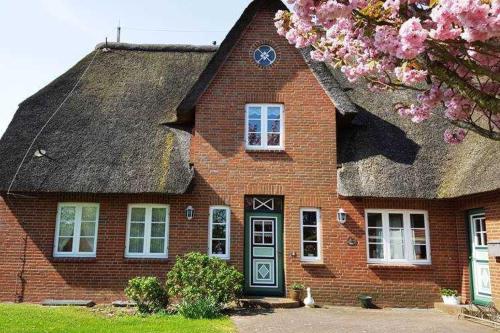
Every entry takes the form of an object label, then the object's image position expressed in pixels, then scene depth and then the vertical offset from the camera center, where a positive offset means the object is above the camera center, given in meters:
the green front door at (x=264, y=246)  12.45 +0.18
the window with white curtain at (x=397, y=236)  12.57 +0.49
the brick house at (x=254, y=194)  12.15 +1.51
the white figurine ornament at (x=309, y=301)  11.74 -1.19
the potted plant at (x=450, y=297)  11.89 -1.06
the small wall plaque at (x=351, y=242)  12.45 +0.31
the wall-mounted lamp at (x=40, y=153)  12.42 +2.54
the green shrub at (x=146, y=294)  10.68 -0.98
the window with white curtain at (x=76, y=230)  12.43 +0.54
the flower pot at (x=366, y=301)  12.00 -1.20
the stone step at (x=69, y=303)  11.59 -1.30
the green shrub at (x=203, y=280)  10.46 -0.64
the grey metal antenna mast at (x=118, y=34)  19.27 +8.92
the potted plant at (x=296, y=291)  11.90 -0.96
